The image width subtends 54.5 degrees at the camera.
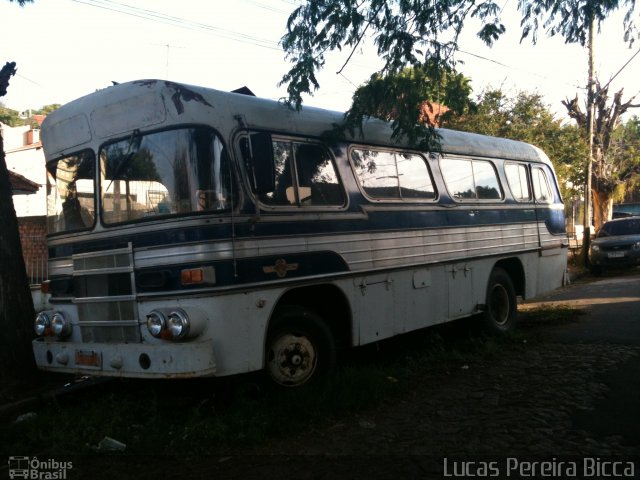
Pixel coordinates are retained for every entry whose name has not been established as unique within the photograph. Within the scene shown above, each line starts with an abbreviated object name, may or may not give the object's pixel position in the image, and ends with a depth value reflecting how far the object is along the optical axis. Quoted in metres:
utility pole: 19.88
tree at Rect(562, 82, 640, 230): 23.44
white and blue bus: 4.75
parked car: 17.62
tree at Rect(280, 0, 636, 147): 6.04
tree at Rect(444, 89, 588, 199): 20.22
